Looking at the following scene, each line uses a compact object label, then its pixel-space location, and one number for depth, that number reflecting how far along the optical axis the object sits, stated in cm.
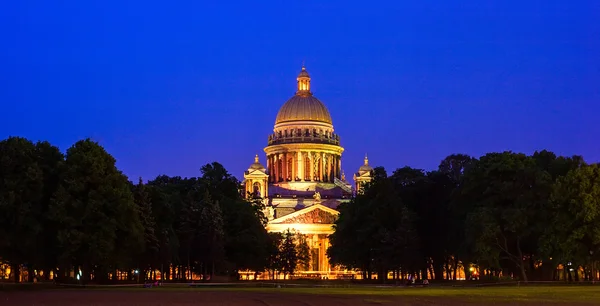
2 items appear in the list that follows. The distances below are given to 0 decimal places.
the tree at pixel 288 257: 14498
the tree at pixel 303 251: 16200
